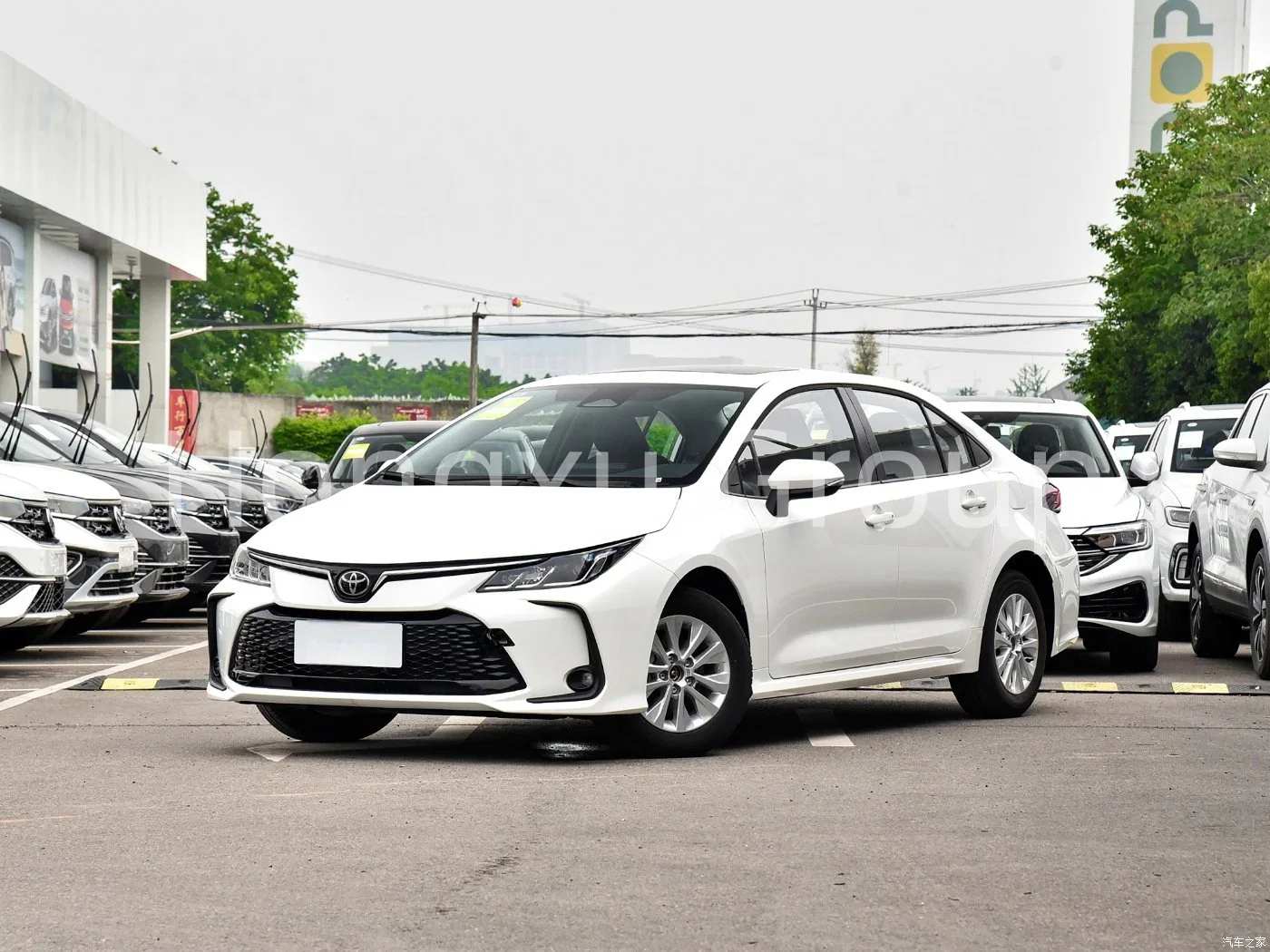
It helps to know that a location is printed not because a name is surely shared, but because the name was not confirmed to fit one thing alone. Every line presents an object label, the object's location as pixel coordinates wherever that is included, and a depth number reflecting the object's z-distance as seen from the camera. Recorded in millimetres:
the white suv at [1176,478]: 14633
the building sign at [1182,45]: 105250
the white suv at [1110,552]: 11367
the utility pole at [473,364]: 73188
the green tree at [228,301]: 82188
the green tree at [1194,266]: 57062
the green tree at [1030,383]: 131250
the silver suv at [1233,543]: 11508
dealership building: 32250
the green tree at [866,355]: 133125
